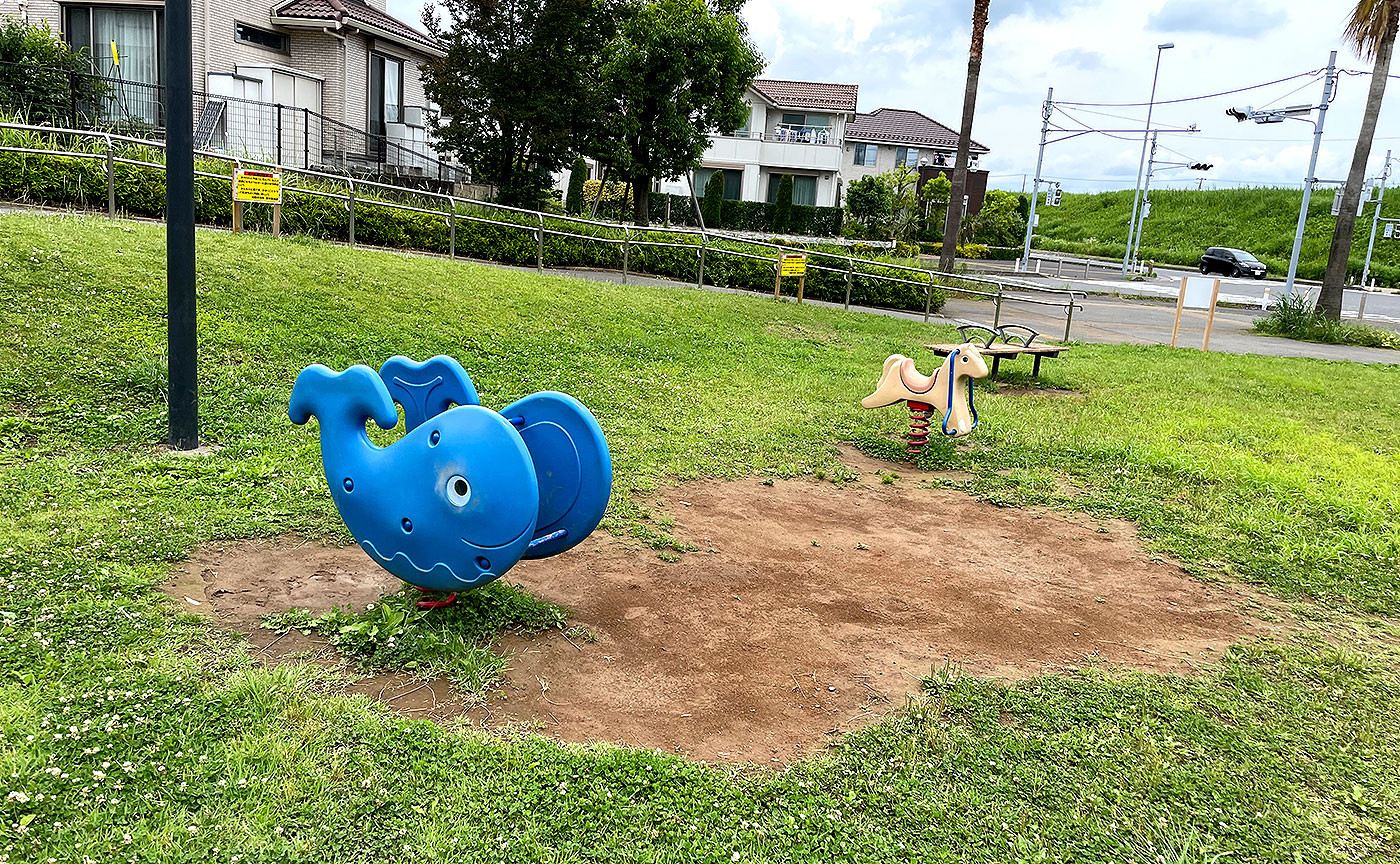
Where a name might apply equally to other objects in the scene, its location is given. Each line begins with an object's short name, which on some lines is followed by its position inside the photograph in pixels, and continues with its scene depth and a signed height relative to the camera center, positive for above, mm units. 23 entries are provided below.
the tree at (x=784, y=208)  41375 +1895
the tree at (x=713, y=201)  42031 +1965
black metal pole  6160 -140
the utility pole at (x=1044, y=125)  39594 +6132
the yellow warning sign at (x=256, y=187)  10594 +244
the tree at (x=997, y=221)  49469 +2473
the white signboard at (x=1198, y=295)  17784 -160
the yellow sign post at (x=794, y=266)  16719 -218
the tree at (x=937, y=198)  43406 +3121
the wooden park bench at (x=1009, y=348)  11609 -927
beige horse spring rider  8320 -1087
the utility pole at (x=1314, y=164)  26703 +3681
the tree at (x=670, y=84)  23375 +3936
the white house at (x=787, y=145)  43375 +4653
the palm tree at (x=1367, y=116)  20766 +4051
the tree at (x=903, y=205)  40094 +2354
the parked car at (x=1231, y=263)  45375 +1207
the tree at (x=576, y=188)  30000 +1495
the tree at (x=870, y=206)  40938 +2274
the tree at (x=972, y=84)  24078 +4512
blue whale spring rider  4004 -1057
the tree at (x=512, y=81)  20672 +3168
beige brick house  20000 +3114
